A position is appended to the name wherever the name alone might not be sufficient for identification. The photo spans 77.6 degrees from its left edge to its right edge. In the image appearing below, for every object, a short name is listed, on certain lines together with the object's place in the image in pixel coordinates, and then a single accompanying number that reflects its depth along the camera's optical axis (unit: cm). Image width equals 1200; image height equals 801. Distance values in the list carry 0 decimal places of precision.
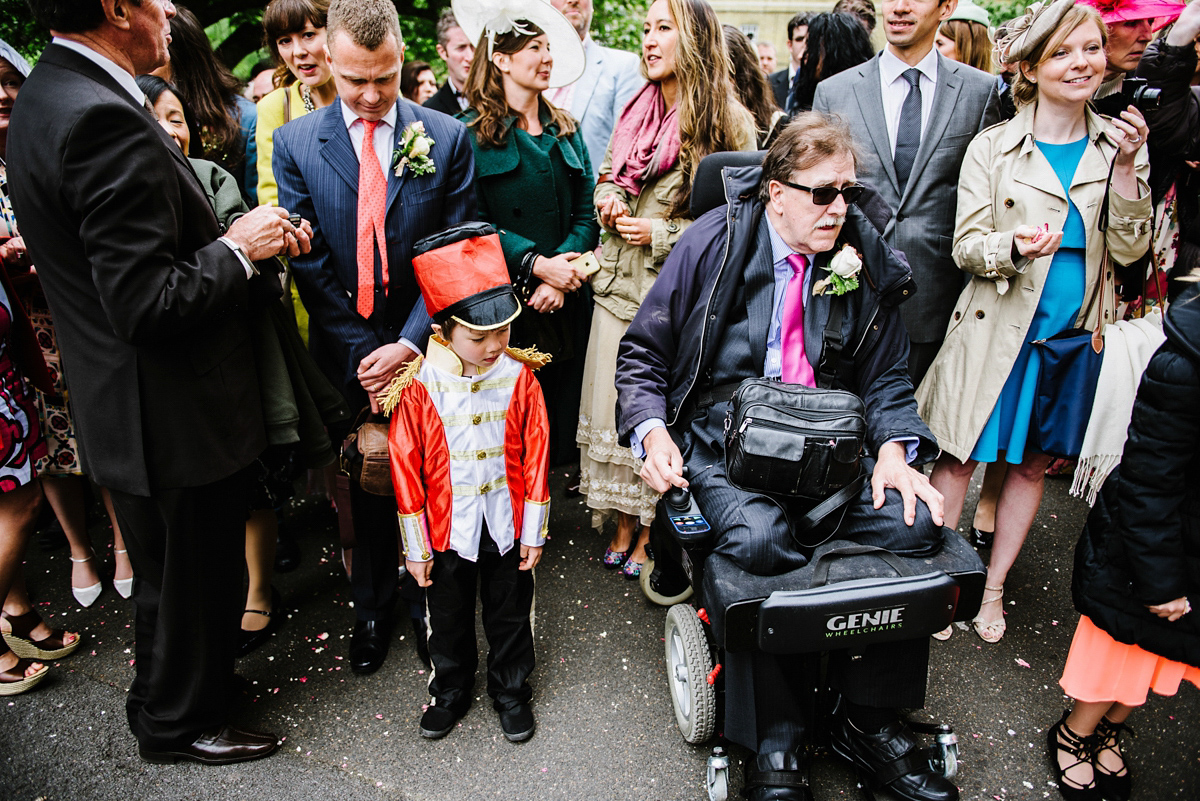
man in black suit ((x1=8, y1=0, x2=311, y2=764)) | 192
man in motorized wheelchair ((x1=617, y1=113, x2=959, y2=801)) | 224
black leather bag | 223
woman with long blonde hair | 329
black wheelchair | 202
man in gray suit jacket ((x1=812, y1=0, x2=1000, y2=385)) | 319
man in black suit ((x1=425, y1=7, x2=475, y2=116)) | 435
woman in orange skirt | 199
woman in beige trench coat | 275
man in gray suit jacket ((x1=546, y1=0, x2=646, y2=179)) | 446
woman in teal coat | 332
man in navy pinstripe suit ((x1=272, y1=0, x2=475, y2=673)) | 279
